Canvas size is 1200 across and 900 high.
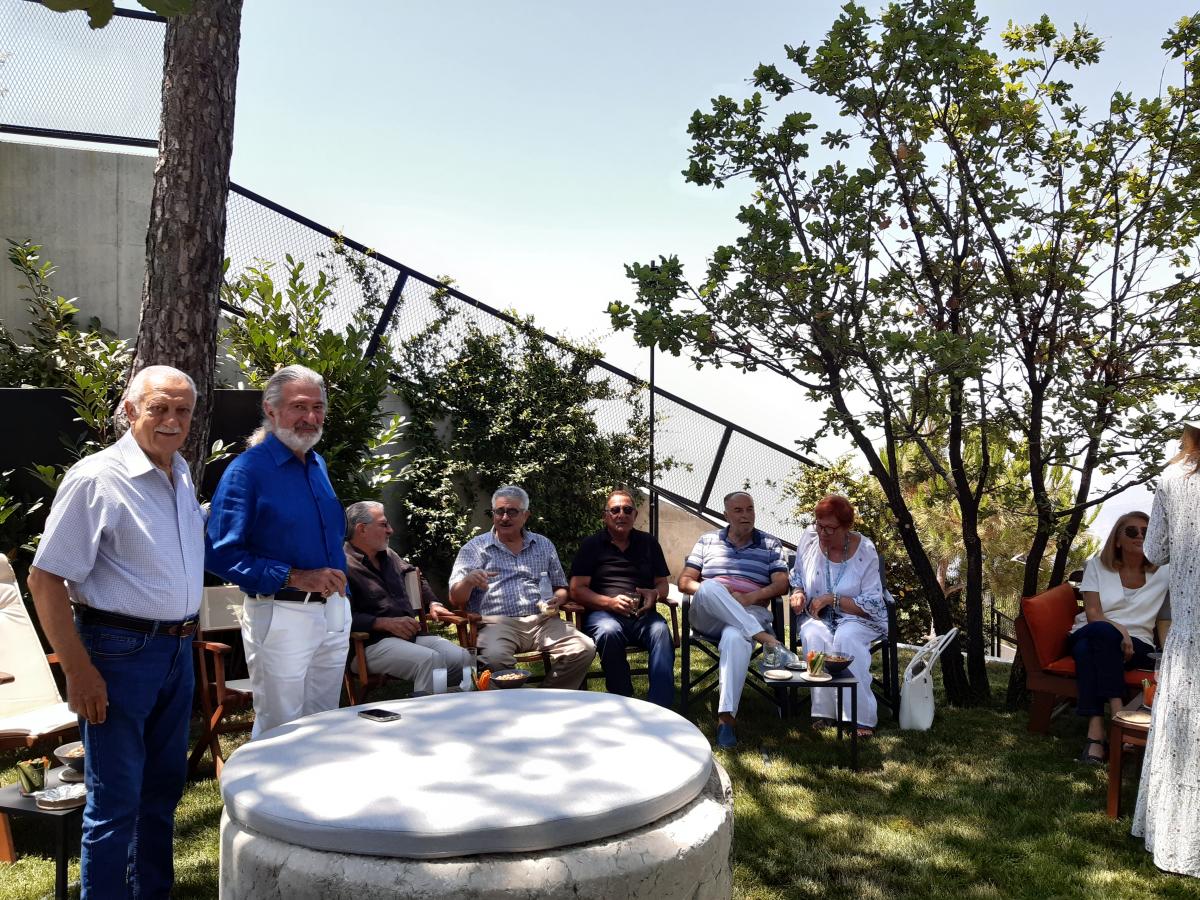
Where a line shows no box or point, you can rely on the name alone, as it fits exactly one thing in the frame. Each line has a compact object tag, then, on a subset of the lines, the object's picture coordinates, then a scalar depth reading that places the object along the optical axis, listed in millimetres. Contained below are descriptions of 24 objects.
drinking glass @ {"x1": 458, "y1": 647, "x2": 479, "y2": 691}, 4500
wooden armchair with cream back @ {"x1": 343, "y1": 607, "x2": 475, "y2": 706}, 4656
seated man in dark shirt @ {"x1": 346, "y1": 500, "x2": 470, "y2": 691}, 4727
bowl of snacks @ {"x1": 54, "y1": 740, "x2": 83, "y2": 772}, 3119
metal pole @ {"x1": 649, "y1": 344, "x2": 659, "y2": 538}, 8562
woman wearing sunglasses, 4762
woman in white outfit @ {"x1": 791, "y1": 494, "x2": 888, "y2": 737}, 5277
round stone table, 1892
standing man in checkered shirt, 2520
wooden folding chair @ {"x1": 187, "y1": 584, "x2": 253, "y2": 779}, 4277
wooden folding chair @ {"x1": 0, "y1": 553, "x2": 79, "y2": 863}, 3764
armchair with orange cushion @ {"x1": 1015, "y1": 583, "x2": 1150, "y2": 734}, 5102
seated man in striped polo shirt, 5098
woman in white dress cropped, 3336
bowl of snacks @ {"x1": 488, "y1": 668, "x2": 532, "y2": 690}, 3799
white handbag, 5168
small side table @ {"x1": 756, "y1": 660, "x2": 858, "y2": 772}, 4465
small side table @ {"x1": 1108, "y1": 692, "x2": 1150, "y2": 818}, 3779
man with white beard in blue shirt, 3438
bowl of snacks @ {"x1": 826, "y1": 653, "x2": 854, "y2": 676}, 4668
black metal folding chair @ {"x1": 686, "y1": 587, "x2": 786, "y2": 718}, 5219
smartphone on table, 2652
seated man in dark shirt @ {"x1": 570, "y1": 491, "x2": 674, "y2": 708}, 5238
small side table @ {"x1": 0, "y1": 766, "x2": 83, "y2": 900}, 2959
